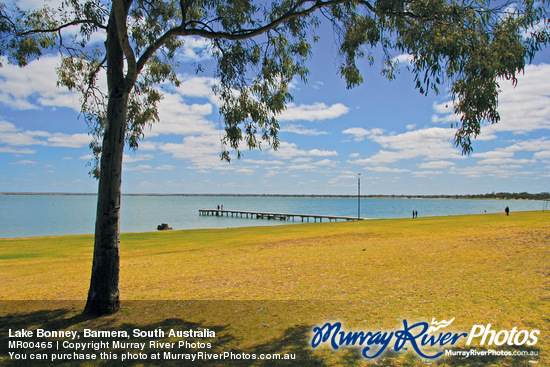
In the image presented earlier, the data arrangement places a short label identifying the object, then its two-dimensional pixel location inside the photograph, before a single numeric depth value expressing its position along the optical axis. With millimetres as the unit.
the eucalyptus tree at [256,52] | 6281
